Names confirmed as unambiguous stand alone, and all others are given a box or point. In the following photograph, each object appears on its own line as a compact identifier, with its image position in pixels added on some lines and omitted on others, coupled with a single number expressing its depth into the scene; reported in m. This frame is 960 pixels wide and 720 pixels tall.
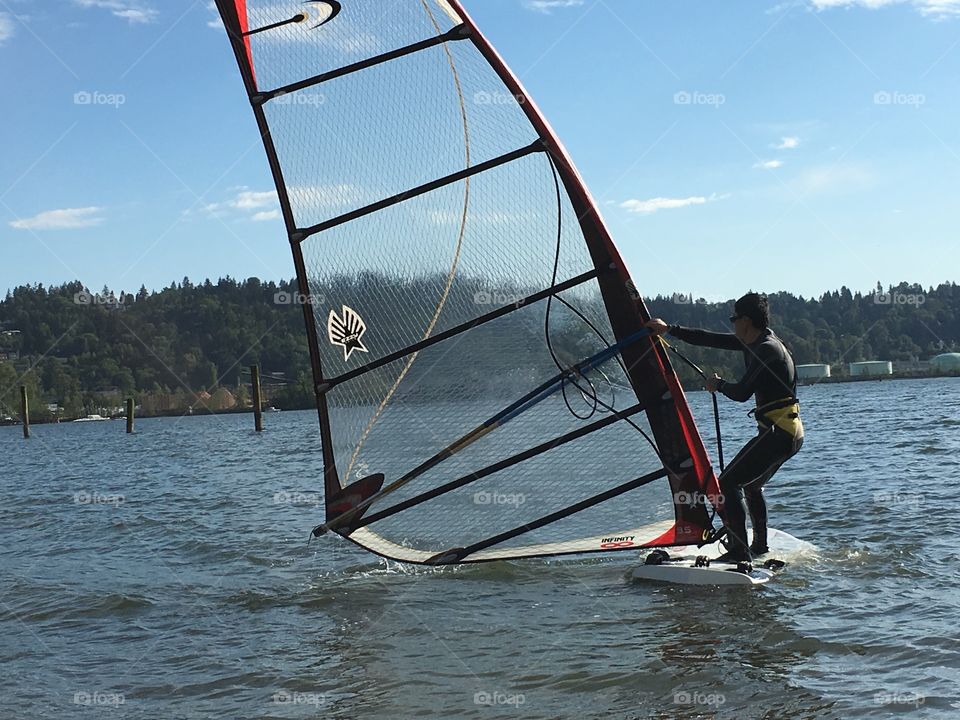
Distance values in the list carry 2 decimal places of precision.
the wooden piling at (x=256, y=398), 42.44
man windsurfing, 6.41
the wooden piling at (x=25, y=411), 50.39
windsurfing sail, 6.53
